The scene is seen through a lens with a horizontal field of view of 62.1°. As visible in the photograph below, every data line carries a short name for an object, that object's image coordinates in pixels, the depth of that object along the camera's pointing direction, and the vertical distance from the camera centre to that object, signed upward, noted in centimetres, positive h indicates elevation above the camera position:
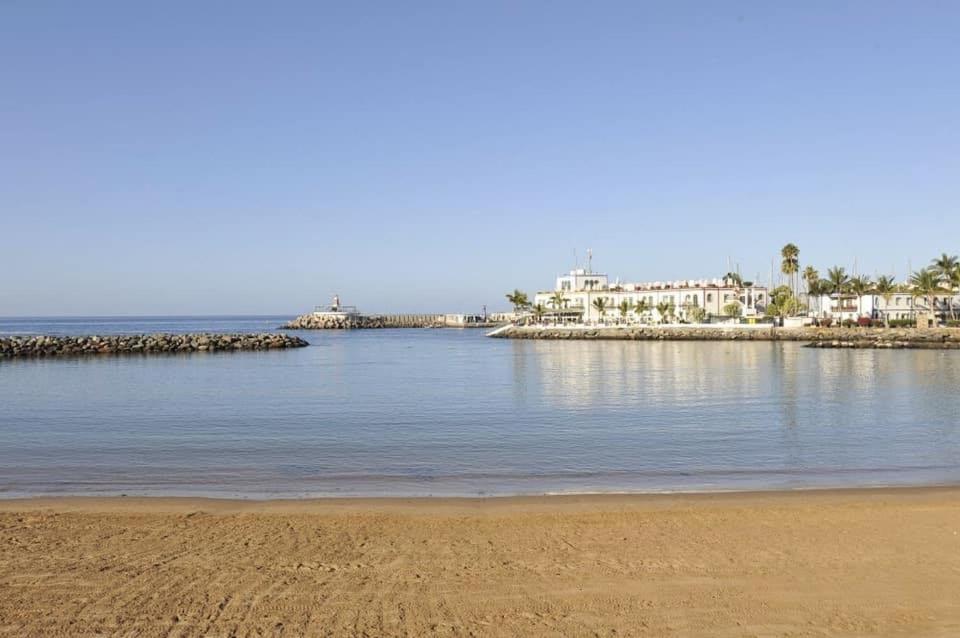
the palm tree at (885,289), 9438 +301
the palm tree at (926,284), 8688 +318
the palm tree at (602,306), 11469 +189
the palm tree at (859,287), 9619 +339
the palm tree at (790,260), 9456 +663
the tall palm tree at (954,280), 8475 +352
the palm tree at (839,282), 9925 +412
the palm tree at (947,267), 8612 +496
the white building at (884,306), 9338 +90
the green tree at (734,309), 9994 +97
